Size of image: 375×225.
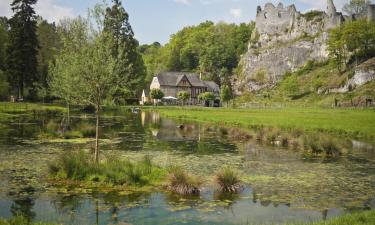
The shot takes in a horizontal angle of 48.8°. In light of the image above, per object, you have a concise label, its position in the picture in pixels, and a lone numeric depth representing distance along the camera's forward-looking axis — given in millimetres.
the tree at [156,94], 126088
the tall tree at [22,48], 75250
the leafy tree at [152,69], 167975
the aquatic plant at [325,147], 30578
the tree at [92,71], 20547
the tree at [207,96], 122750
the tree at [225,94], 110438
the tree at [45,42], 94688
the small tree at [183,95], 122369
